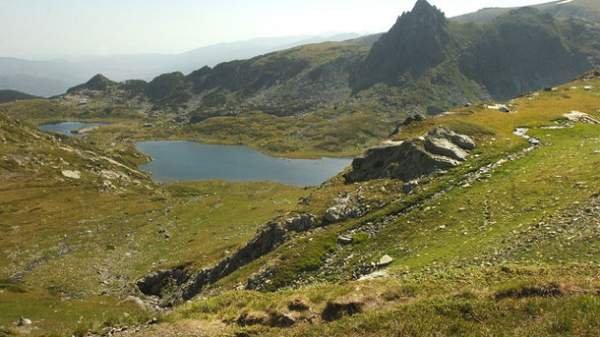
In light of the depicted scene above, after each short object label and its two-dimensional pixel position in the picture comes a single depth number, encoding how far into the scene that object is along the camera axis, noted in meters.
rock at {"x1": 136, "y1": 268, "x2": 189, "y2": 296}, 59.12
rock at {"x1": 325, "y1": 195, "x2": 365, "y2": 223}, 41.34
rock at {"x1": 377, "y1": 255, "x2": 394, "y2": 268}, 30.03
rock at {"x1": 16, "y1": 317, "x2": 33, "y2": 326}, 36.09
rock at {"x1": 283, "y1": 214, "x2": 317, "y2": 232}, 43.09
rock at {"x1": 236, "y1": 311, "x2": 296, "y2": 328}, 20.98
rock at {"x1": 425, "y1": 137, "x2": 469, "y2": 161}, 45.44
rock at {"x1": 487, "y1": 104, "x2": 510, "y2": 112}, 75.04
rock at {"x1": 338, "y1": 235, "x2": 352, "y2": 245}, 36.12
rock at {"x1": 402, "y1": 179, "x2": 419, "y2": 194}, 41.78
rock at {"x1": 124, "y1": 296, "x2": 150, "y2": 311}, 50.58
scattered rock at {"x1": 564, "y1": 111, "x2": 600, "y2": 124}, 61.84
